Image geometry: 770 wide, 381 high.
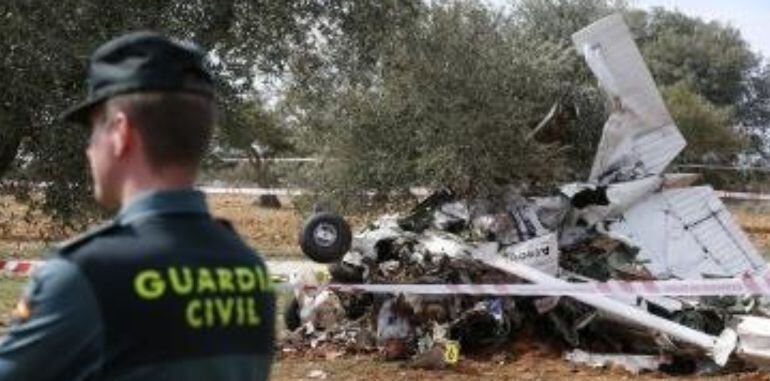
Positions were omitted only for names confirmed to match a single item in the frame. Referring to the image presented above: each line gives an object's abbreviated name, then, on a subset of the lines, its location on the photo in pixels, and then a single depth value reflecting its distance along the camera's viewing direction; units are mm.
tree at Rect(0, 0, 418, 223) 8617
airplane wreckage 11039
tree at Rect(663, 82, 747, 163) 38531
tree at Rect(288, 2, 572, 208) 12688
